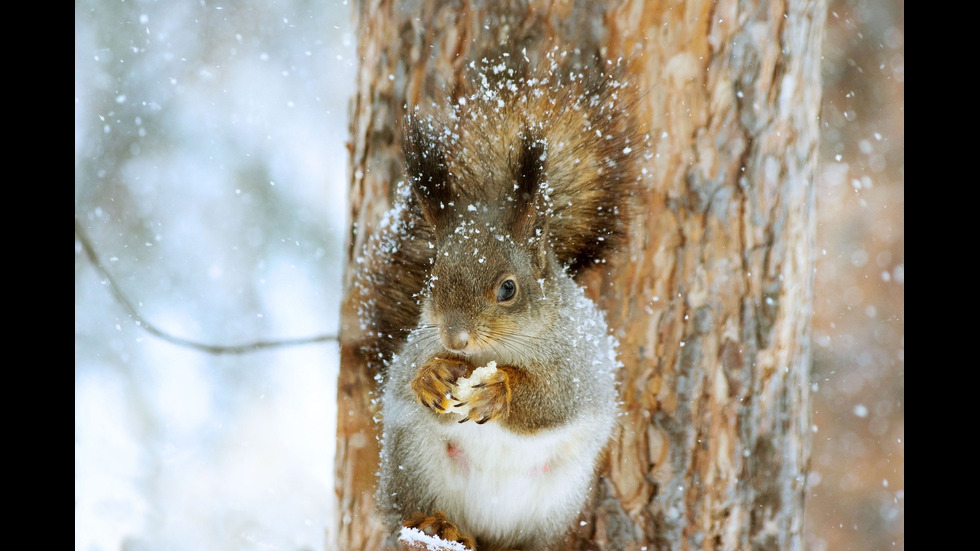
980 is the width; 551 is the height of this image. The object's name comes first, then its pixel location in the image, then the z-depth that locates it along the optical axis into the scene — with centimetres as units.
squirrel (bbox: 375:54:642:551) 330
